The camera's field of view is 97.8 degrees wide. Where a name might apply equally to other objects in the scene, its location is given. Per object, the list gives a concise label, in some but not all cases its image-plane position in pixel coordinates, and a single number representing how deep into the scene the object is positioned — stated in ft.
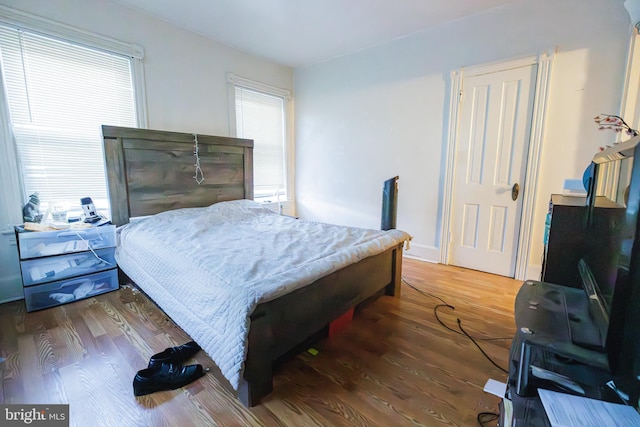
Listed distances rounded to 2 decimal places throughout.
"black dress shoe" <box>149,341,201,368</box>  5.05
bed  4.34
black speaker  8.30
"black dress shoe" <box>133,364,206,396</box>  4.52
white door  8.96
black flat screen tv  2.18
